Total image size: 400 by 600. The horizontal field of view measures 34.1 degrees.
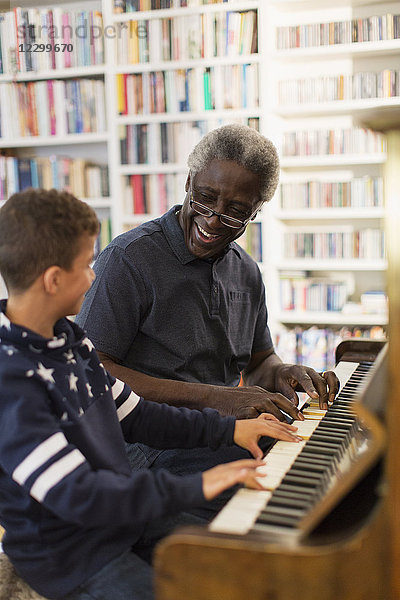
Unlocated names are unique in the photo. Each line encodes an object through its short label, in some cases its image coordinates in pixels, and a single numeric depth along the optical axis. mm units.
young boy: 932
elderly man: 1534
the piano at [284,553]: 751
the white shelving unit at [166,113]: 3385
